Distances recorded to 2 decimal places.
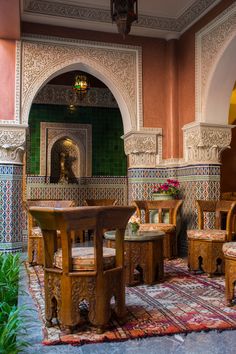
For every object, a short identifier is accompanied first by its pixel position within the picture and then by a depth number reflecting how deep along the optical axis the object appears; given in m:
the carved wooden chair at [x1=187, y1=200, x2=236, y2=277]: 4.86
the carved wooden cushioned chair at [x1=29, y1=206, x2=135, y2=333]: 2.87
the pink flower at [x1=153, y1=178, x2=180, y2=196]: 6.86
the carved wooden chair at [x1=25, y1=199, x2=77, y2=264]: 5.63
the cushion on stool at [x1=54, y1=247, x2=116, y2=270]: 2.93
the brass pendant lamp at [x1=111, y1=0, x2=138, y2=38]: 4.31
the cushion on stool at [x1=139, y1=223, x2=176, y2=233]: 5.73
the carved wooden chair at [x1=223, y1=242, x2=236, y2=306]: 3.59
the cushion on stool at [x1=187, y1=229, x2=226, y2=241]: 4.84
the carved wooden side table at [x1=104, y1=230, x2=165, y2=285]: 4.42
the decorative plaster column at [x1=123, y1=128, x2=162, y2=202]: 7.26
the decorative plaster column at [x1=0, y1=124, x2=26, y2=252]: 6.45
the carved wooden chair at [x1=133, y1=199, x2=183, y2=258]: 5.81
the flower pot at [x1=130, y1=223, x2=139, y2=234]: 4.62
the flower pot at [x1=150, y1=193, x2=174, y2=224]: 6.60
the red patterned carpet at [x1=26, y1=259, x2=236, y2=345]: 2.87
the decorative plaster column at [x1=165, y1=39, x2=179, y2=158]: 7.32
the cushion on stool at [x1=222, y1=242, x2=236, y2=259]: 3.59
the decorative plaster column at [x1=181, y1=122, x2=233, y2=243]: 6.55
